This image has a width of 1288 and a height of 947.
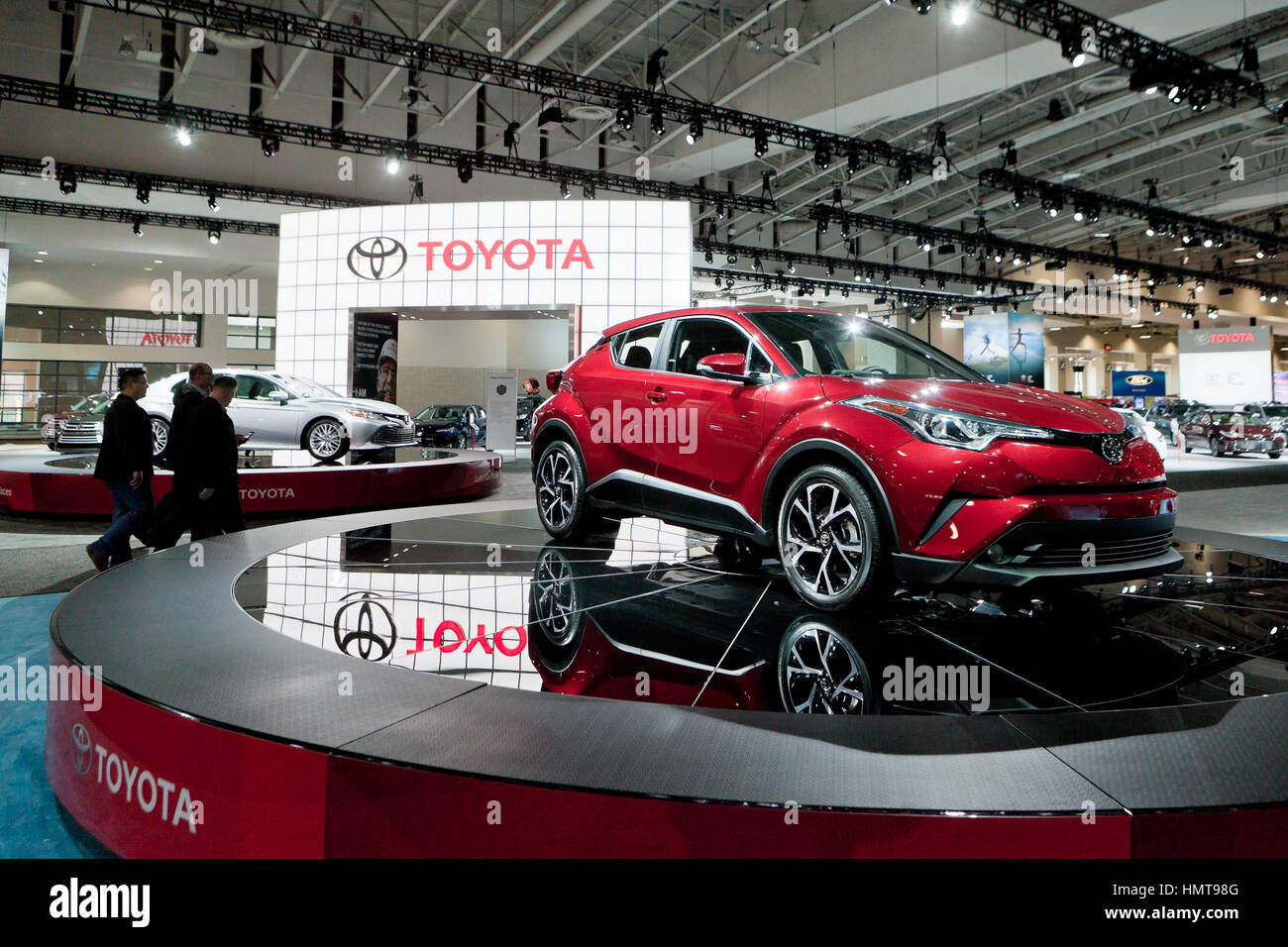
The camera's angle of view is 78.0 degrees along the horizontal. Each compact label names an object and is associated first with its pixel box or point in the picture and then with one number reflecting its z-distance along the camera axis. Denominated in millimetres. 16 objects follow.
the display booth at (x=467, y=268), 12977
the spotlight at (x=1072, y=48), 10516
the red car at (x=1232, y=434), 19016
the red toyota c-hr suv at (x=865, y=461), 2635
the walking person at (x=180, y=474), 5152
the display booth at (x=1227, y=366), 25547
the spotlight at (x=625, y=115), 12828
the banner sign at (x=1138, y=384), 30016
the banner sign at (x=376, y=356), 14570
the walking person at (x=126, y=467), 5266
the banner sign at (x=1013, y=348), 20922
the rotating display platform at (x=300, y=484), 8656
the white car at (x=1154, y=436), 16666
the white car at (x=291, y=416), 10289
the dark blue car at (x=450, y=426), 18719
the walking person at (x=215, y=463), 5090
